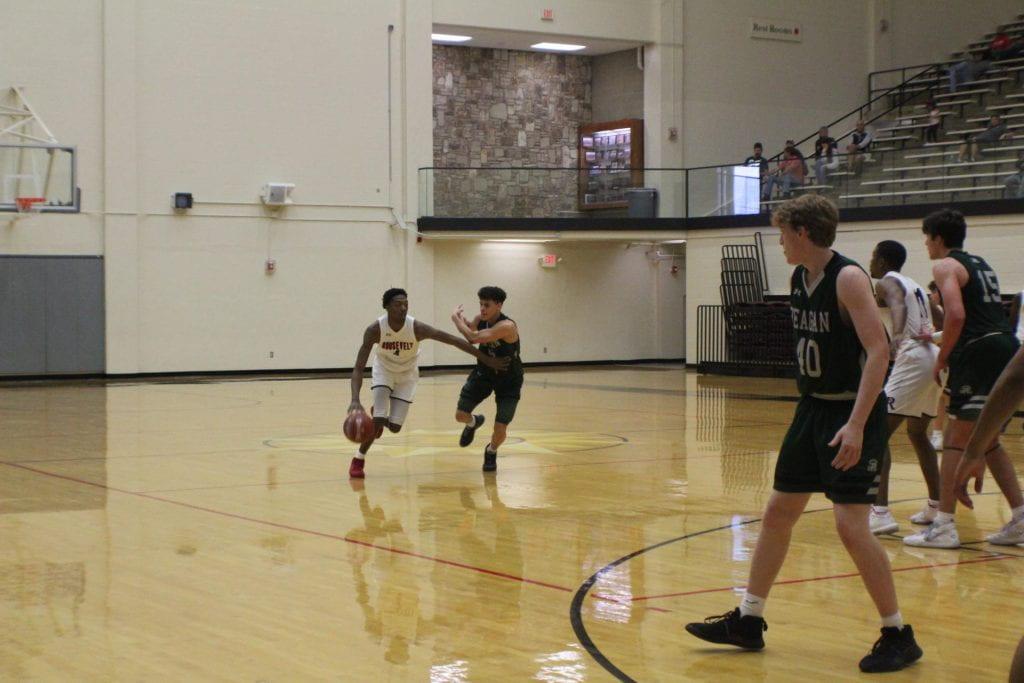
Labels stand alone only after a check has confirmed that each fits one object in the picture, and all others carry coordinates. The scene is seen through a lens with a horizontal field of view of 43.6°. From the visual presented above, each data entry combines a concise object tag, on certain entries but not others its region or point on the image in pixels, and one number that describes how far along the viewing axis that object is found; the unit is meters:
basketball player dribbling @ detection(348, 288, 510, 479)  10.46
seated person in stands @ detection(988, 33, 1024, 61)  28.03
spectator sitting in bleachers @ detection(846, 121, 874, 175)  24.25
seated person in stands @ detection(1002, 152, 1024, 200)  21.42
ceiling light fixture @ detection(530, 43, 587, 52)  30.31
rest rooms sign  31.16
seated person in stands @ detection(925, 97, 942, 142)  25.62
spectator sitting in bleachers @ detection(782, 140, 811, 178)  25.17
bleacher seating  22.12
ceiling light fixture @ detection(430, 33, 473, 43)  28.93
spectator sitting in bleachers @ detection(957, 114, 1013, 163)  22.06
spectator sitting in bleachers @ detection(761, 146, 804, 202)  25.38
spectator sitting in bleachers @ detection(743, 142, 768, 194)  26.34
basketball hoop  22.41
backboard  23.55
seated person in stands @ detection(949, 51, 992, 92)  28.03
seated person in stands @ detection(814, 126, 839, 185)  24.66
